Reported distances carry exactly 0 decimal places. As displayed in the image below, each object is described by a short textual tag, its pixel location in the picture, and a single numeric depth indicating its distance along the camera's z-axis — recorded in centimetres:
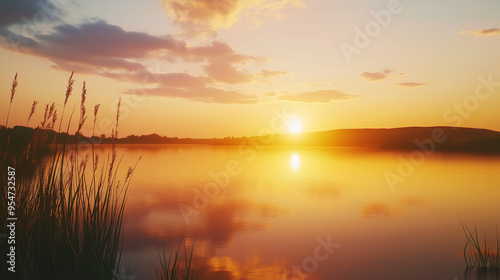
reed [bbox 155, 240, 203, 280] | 890
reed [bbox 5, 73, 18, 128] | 469
